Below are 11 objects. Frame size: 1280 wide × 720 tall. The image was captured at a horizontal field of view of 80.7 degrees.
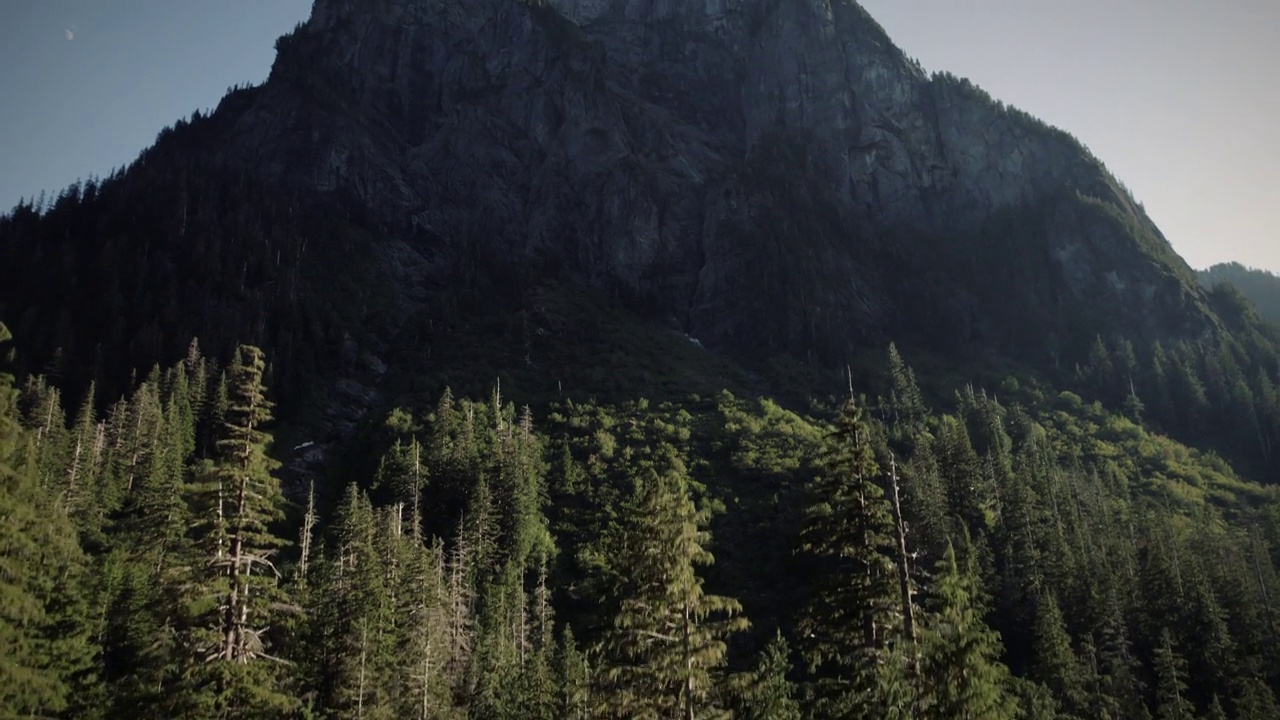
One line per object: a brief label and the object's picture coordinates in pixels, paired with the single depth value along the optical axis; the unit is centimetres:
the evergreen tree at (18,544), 1941
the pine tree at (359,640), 3609
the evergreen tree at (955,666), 1891
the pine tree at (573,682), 4266
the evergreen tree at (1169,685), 5319
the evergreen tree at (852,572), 1942
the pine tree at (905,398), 13138
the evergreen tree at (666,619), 2184
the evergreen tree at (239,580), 2011
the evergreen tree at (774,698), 3600
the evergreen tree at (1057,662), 5409
